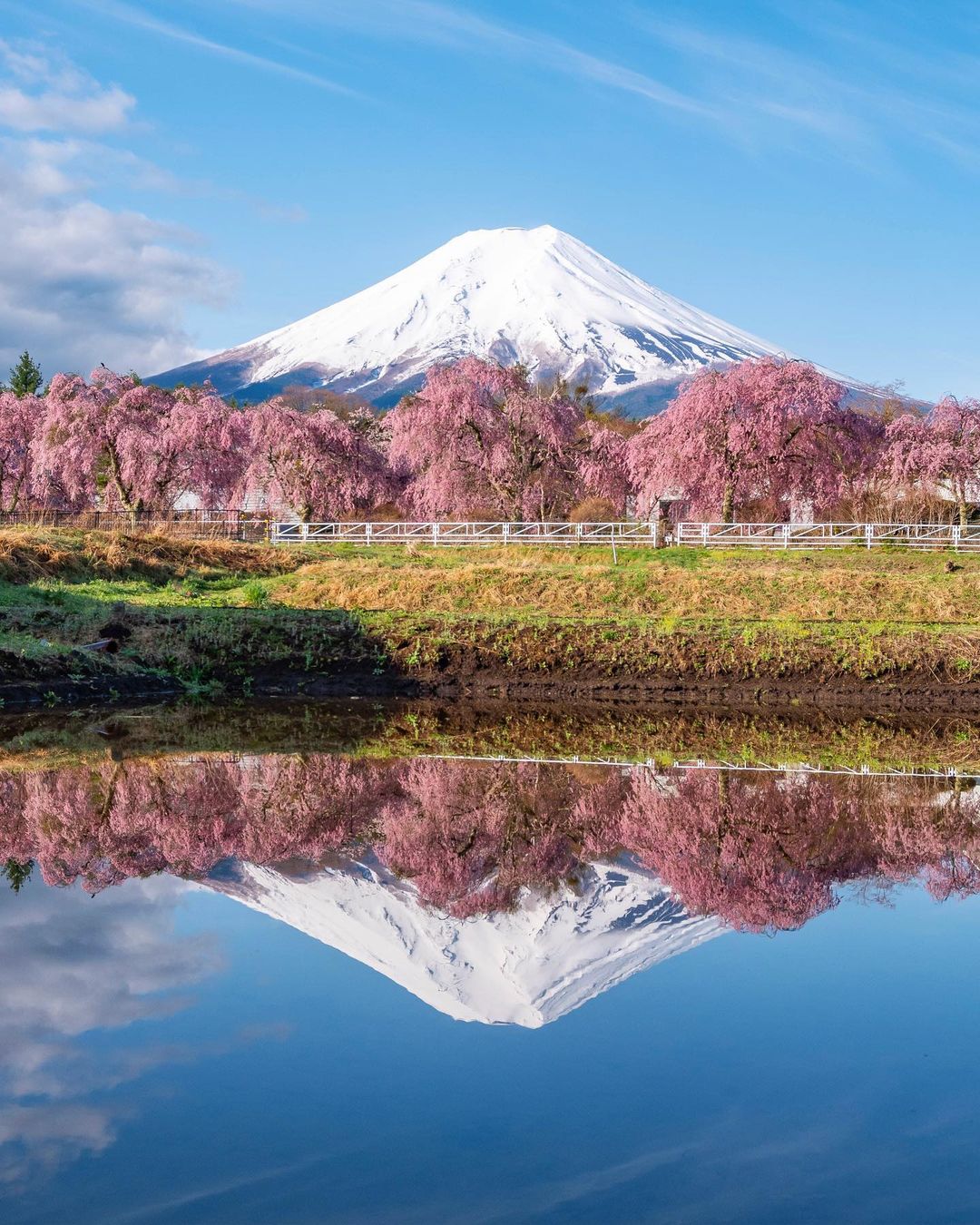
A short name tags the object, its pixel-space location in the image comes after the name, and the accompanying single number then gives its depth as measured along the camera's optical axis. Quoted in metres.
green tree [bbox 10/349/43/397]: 103.56
